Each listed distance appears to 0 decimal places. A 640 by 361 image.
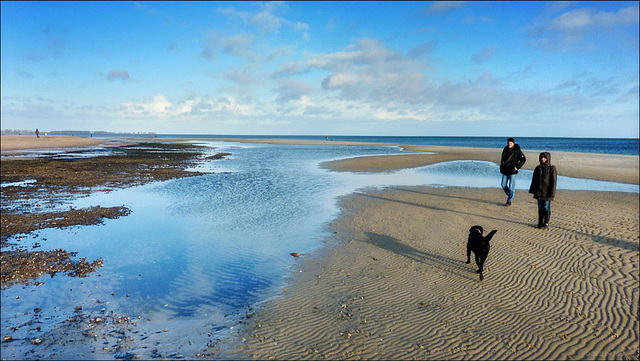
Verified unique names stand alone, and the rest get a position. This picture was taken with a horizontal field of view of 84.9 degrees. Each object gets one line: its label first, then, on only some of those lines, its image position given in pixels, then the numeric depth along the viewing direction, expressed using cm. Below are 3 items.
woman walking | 1070
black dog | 725
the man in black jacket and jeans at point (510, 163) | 1365
